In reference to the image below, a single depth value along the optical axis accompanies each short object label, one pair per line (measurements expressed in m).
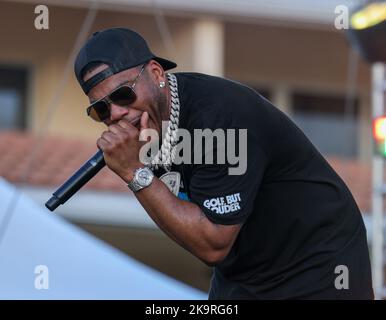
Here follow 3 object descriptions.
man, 5.09
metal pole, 11.91
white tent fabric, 7.15
